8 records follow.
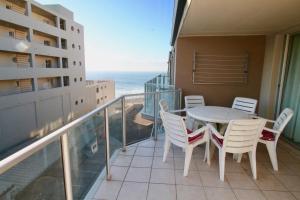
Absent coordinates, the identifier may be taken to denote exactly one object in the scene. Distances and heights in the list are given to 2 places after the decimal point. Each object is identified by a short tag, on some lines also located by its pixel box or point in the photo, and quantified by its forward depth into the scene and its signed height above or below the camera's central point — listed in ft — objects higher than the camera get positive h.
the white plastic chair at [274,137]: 7.71 -2.56
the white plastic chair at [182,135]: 7.35 -2.45
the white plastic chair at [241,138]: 6.64 -2.32
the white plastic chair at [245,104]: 10.89 -1.61
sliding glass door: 10.17 -0.58
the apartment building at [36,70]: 36.37 +1.56
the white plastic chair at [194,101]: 12.28 -1.57
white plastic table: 8.07 -1.75
